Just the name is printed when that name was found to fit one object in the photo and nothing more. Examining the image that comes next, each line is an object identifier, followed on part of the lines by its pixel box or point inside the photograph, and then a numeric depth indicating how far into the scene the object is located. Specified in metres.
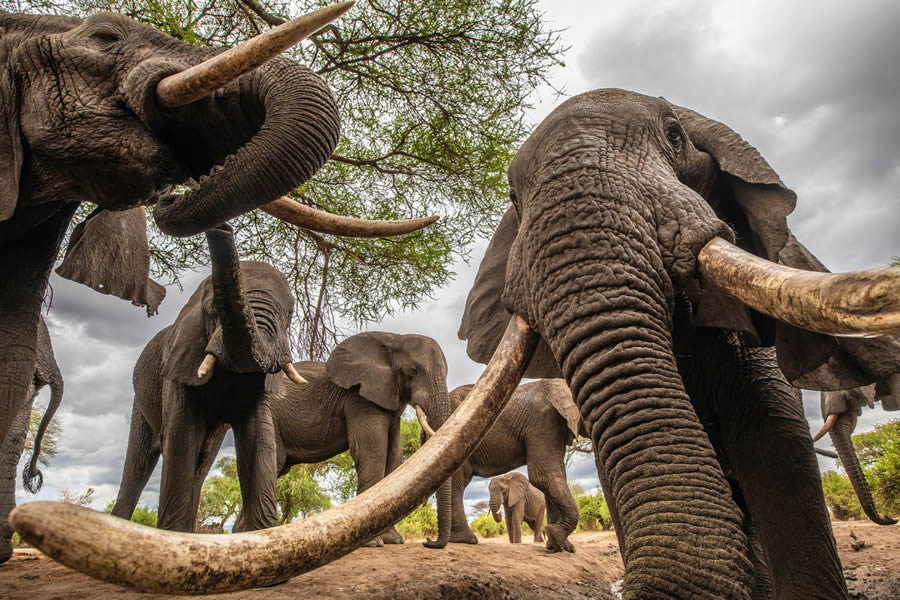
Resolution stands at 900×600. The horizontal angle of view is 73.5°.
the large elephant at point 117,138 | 3.12
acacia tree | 9.28
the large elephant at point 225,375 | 4.39
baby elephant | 14.40
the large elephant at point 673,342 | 1.76
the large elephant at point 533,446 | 9.49
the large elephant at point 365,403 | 8.38
